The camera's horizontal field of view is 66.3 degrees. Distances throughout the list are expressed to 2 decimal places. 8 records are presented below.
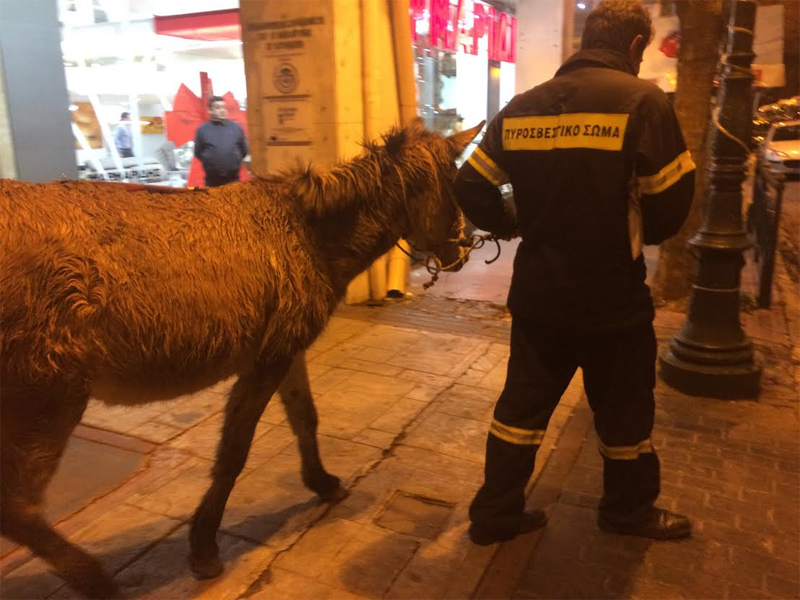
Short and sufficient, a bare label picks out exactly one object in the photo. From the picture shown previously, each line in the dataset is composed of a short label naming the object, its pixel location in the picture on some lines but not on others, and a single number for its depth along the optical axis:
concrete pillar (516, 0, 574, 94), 13.12
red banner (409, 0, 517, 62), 9.27
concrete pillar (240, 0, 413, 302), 6.10
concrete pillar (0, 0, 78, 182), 7.22
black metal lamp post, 4.28
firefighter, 2.36
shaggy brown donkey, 2.06
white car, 13.11
